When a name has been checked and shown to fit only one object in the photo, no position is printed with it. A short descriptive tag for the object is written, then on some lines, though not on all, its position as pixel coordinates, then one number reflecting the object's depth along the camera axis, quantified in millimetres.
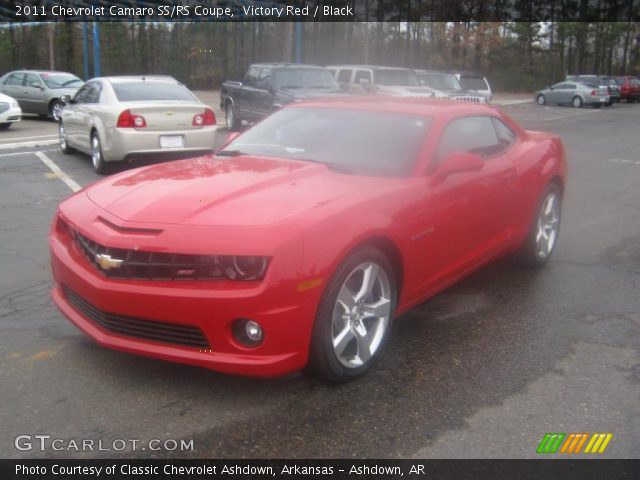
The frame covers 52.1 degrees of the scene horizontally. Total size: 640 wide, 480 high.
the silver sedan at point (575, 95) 32688
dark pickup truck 14445
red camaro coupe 3053
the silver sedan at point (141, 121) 9570
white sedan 15773
